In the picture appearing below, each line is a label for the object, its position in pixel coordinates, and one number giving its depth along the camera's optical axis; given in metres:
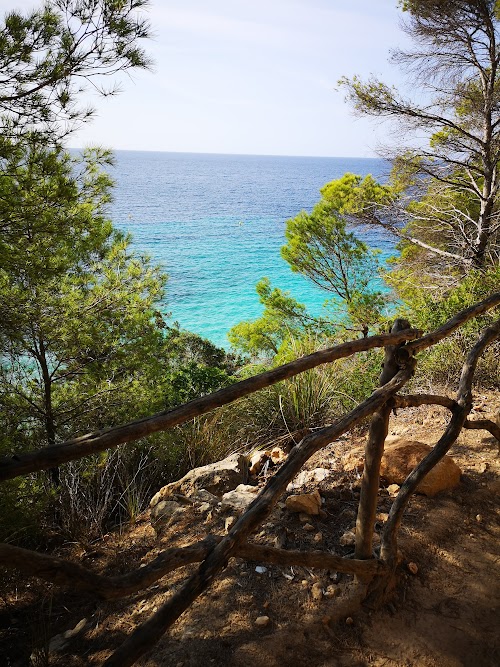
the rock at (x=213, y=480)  3.05
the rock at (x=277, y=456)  3.31
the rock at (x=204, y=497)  2.74
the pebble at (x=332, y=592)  1.82
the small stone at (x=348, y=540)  2.12
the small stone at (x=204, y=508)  2.66
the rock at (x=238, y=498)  2.60
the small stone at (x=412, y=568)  1.93
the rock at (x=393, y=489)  2.53
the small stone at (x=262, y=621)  1.72
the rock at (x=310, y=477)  2.81
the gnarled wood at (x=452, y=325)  1.84
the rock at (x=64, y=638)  1.85
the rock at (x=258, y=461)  3.28
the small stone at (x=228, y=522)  2.32
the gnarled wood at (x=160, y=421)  1.01
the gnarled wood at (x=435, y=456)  1.82
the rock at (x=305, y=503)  2.36
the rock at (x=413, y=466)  2.46
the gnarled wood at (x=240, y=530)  0.97
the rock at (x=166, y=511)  2.66
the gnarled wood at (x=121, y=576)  0.98
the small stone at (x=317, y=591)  1.83
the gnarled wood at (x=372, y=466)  1.75
